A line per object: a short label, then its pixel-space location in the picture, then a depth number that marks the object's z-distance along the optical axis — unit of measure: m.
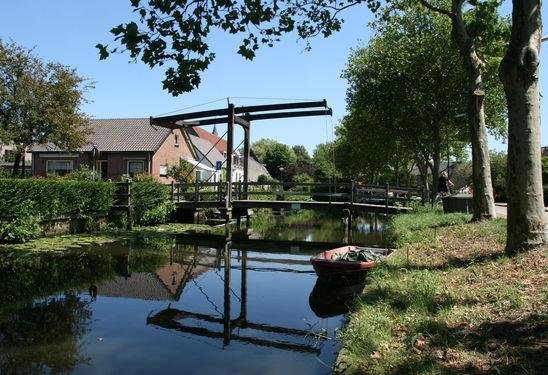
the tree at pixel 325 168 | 63.64
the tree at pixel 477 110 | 12.99
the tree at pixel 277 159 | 79.94
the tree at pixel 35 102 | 23.52
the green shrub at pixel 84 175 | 24.96
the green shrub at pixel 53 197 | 14.36
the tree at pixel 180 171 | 34.06
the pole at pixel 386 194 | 22.33
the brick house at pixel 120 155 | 34.53
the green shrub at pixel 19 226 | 14.46
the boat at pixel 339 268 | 10.21
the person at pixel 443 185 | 21.89
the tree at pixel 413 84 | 24.12
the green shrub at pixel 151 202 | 21.73
